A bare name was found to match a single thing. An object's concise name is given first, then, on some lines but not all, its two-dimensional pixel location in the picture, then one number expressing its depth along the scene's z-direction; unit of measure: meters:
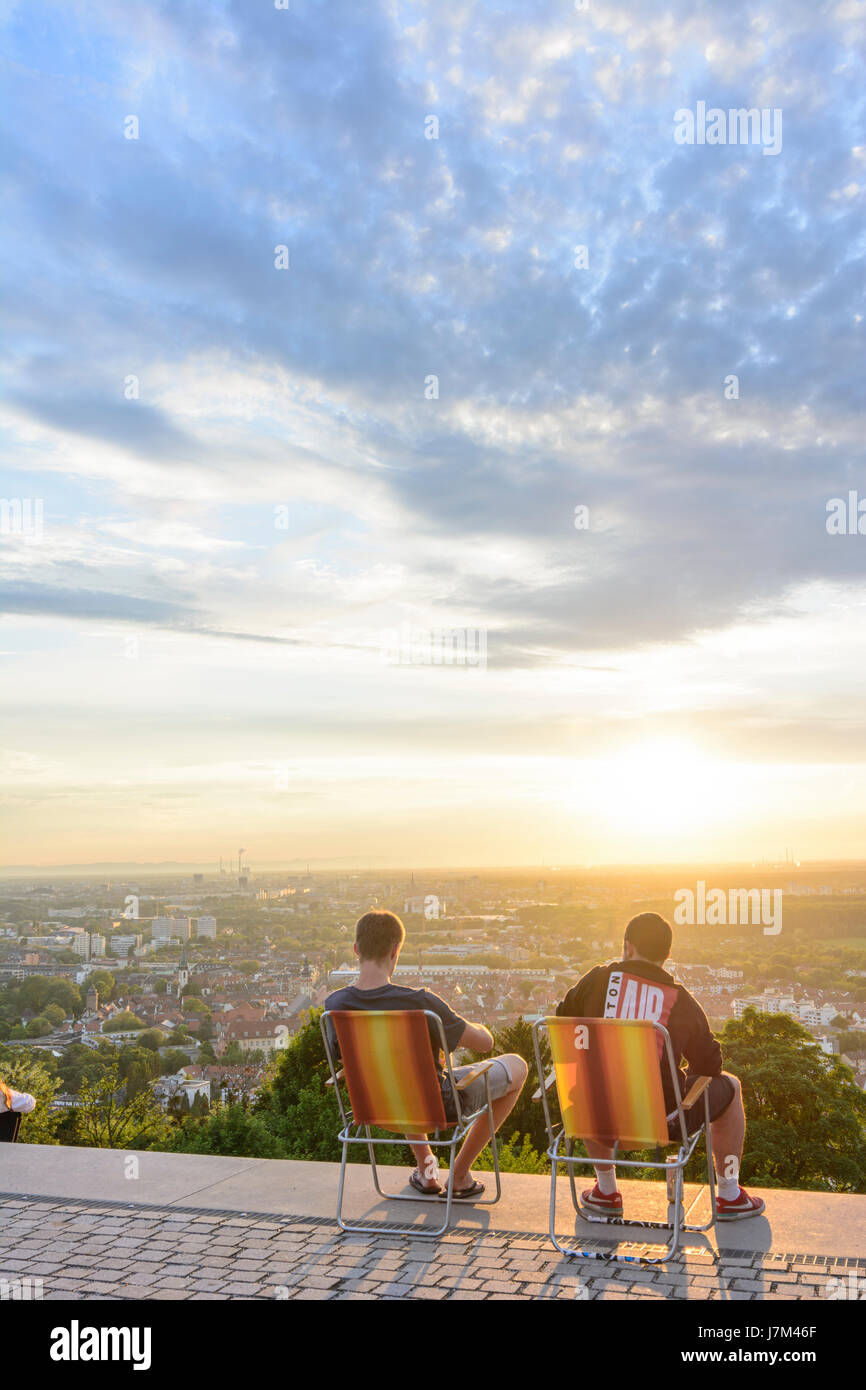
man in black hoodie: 4.48
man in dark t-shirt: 4.76
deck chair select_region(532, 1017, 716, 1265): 4.25
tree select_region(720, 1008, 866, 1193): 14.87
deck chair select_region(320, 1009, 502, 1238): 4.61
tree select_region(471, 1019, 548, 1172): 11.70
